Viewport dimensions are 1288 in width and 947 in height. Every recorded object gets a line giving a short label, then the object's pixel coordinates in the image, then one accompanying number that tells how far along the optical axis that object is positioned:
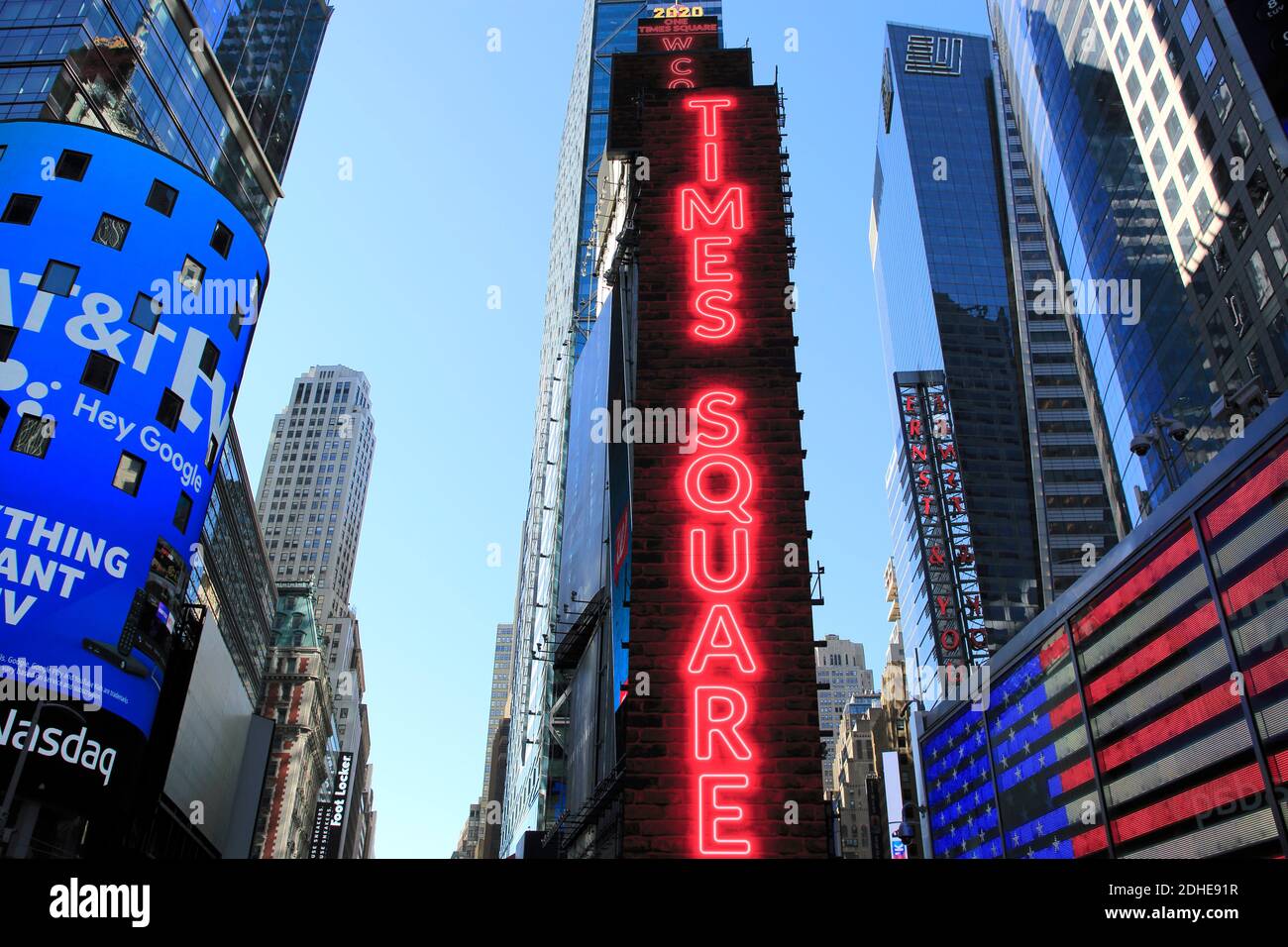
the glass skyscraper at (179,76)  51.03
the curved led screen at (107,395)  32.62
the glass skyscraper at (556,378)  71.12
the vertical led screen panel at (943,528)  123.31
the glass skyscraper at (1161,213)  63.06
